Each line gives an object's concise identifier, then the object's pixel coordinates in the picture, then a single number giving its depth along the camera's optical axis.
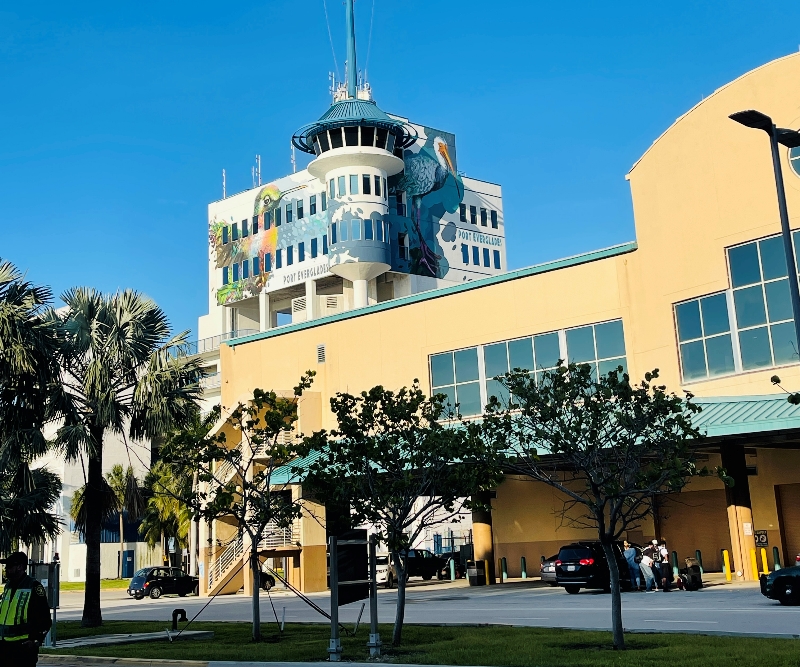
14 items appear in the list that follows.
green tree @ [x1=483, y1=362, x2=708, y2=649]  16.30
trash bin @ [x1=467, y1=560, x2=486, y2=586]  40.44
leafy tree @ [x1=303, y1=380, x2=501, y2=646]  18.66
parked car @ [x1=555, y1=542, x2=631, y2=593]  31.89
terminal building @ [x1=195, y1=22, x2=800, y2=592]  32.28
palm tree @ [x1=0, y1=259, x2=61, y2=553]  24.08
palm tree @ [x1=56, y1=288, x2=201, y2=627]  27.77
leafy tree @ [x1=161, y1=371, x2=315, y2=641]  21.12
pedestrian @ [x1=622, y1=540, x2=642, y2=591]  32.38
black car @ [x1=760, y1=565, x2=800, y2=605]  23.44
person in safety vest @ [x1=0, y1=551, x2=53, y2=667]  9.91
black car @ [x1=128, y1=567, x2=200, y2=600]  47.59
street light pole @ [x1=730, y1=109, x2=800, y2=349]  16.64
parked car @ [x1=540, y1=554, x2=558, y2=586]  34.97
